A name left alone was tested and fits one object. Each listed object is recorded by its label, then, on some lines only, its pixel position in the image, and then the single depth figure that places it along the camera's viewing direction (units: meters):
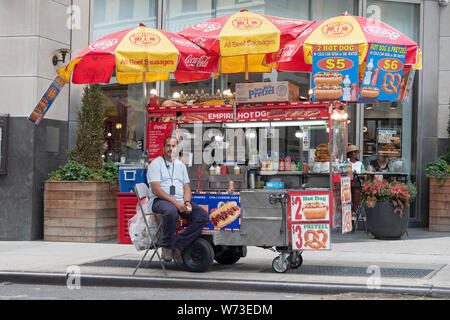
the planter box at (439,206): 13.30
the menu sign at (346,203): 8.58
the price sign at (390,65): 8.84
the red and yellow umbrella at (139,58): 8.49
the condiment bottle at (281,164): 8.80
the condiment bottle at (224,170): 8.90
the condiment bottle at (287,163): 8.80
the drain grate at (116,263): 9.05
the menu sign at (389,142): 14.48
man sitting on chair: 8.19
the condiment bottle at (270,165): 8.75
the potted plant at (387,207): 11.85
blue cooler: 9.02
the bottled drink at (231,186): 8.62
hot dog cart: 8.11
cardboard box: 8.49
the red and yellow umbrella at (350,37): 8.45
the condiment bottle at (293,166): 8.82
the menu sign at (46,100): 9.42
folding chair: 8.23
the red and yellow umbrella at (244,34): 8.55
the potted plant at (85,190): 12.02
